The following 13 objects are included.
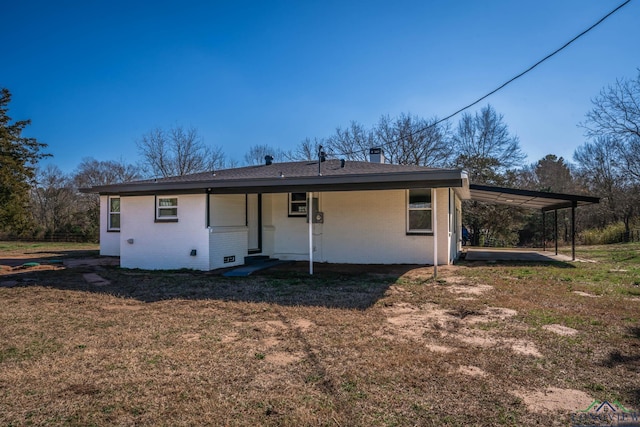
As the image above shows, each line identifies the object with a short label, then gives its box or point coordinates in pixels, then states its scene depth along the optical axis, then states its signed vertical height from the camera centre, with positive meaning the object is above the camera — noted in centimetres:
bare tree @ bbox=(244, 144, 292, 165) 3322 +620
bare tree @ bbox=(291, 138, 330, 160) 2970 +584
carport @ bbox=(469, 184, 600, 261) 1071 +69
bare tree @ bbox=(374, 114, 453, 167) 2467 +540
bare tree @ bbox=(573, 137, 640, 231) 2375 +271
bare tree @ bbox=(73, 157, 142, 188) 3075 +403
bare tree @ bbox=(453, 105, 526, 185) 2362 +473
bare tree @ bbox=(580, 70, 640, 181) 1871 +551
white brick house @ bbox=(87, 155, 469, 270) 966 +0
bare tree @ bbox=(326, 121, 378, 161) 2730 +585
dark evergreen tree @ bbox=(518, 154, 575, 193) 2623 +349
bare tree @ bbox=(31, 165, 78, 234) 2853 +154
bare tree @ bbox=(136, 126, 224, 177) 3003 +567
